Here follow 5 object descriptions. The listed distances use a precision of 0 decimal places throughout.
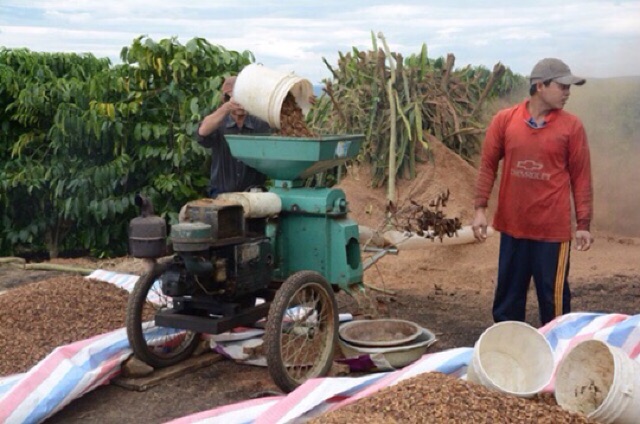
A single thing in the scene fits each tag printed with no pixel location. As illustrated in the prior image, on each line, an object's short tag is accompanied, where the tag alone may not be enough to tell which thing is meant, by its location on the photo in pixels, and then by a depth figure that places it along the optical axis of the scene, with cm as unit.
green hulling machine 449
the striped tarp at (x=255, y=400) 370
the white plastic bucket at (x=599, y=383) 325
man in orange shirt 501
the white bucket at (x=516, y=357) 380
